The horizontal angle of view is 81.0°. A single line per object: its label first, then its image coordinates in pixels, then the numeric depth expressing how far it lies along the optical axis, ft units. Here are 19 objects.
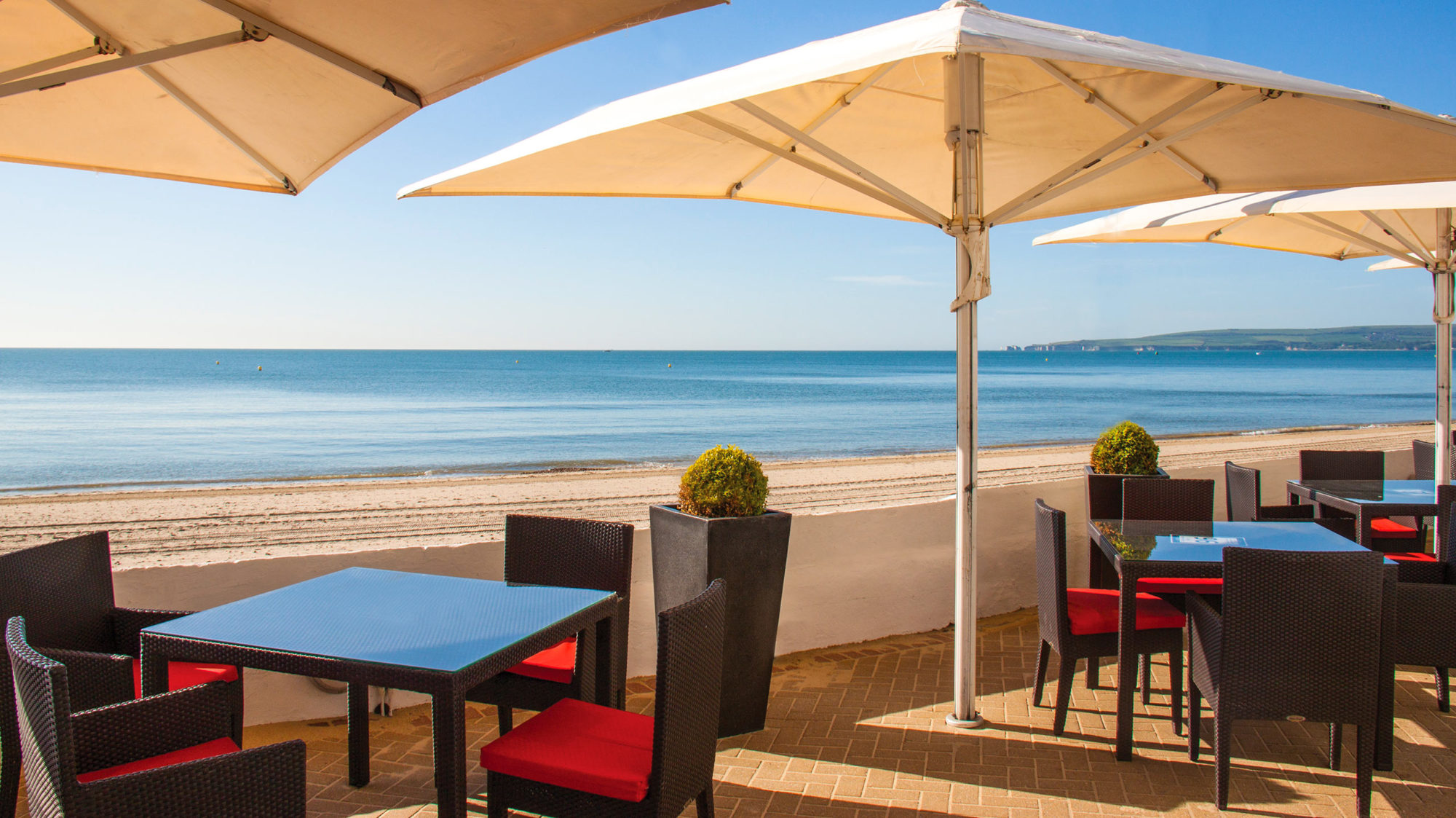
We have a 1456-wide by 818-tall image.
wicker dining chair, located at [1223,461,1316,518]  16.40
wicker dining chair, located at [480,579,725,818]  6.69
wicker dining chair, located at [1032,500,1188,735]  11.27
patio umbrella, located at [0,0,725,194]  6.54
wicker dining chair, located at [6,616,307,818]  5.25
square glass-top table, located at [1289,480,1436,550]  14.37
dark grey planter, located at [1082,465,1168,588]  17.15
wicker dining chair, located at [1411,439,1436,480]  20.70
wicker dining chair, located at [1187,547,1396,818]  9.16
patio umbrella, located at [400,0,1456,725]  8.13
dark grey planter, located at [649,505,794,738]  11.41
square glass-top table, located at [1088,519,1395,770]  10.64
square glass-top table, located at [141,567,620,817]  6.70
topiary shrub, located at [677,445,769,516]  11.85
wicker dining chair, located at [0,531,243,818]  7.97
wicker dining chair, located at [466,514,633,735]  9.45
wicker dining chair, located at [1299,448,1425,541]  18.33
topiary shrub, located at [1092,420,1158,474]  17.58
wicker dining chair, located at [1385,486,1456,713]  11.04
